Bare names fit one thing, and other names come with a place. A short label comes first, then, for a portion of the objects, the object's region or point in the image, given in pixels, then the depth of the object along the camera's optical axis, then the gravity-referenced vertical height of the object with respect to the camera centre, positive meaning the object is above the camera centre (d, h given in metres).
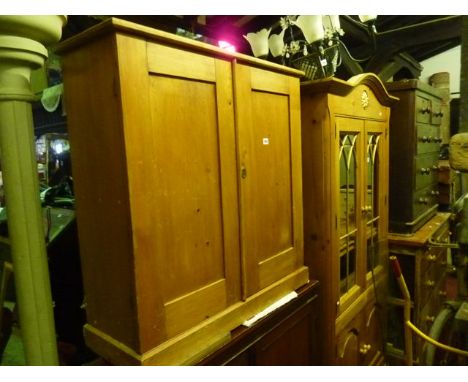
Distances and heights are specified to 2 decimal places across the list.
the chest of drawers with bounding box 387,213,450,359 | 2.52 -1.03
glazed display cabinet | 1.79 -0.32
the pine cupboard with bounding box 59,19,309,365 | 0.99 -0.08
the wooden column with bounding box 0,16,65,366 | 1.03 -0.03
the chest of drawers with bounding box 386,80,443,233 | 2.58 -0.03
